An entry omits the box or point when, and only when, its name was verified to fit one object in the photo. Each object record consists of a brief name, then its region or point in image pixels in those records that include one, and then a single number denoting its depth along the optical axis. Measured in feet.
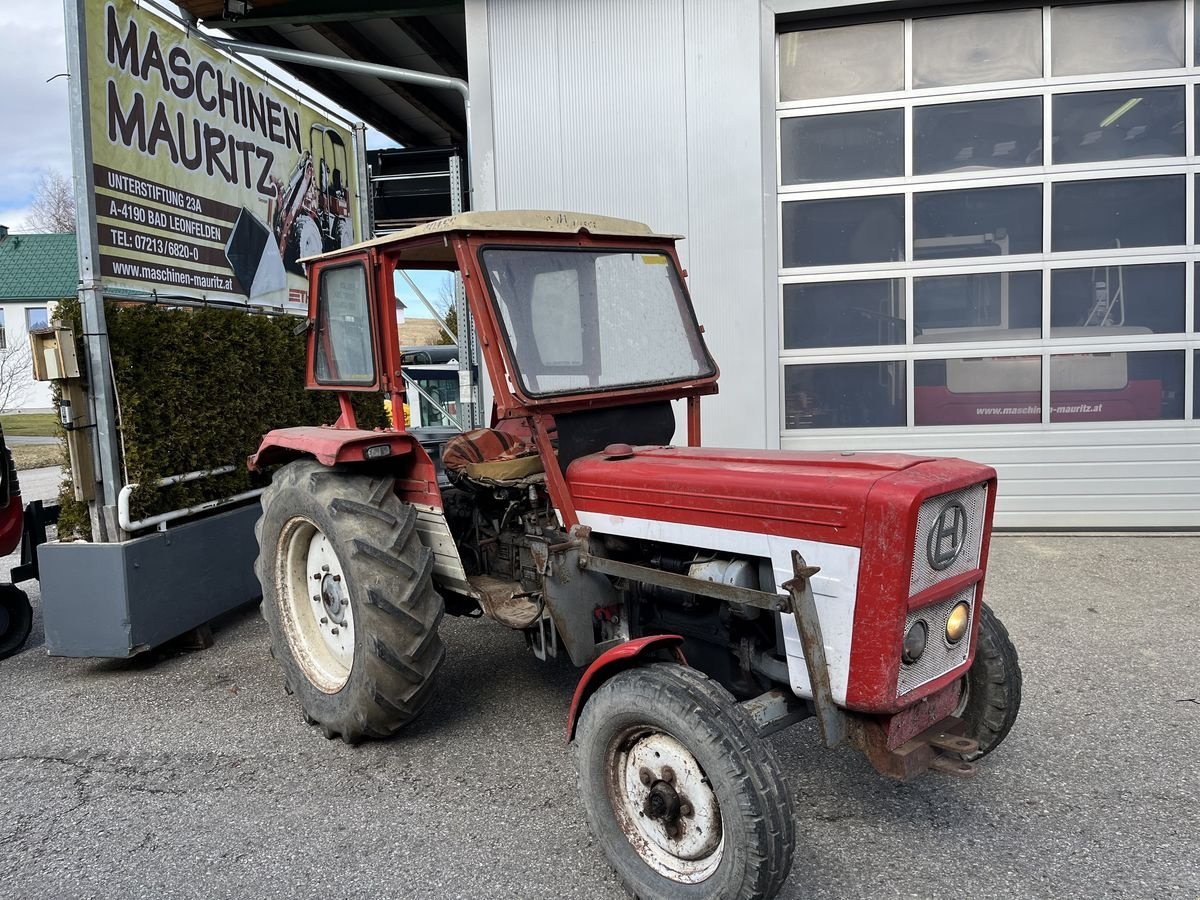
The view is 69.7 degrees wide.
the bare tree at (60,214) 122.01
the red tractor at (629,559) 8.05
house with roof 92.58
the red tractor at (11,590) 16.07
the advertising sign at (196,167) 15.38
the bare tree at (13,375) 46.83
